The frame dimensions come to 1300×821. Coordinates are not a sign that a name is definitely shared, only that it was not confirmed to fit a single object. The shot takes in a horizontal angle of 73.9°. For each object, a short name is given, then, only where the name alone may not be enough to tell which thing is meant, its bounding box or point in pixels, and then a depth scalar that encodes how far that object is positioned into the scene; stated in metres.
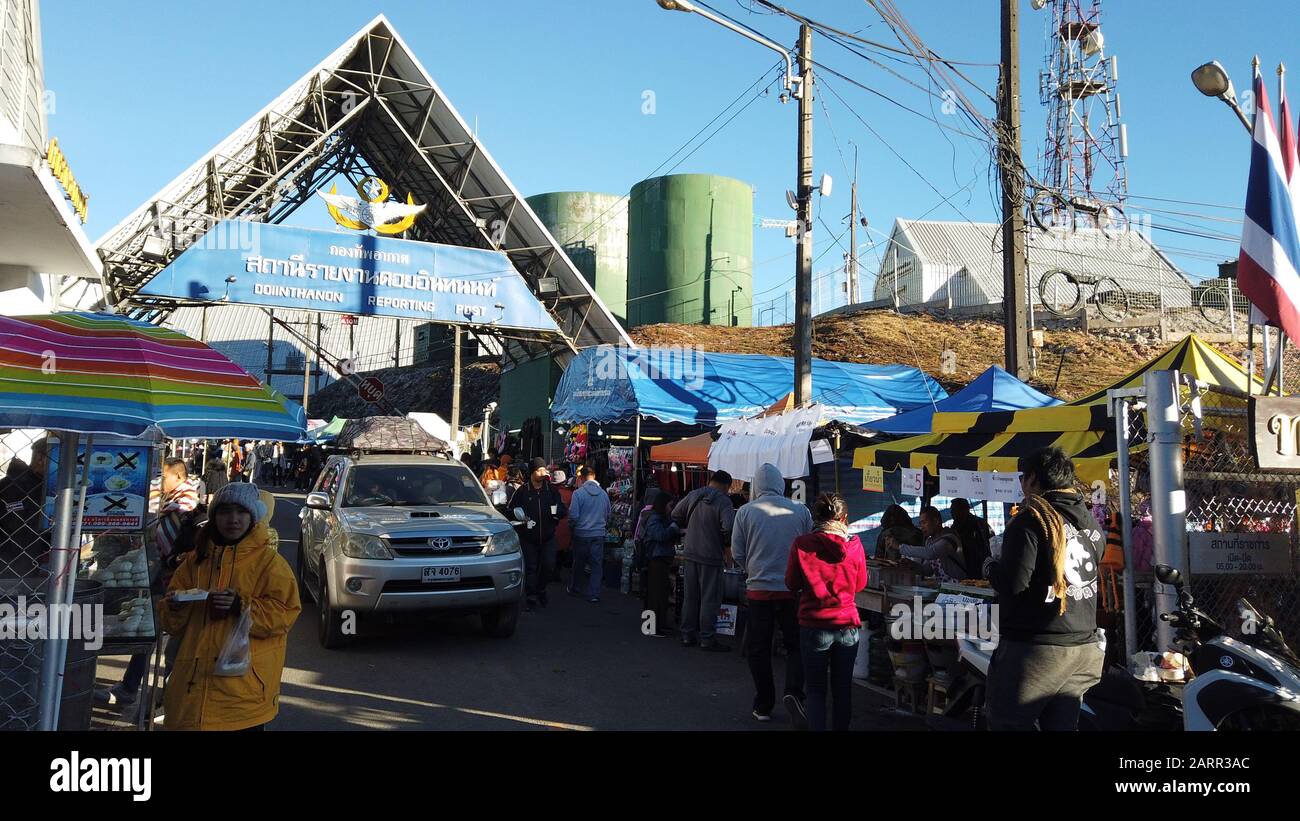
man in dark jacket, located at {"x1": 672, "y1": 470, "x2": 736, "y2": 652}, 9.60
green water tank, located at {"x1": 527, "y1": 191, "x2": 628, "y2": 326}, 36.06
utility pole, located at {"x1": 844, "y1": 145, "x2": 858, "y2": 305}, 21.78
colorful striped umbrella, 3.62
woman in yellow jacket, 3.87
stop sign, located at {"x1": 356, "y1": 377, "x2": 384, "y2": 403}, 23.19
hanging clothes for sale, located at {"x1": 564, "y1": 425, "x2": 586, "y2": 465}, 19.75
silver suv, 8.49
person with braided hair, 4.11
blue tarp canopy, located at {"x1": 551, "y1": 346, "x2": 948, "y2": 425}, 16.72
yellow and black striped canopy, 7.09
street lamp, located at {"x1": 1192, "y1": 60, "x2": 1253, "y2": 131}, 7.00
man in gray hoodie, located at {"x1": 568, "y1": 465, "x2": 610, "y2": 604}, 12.75
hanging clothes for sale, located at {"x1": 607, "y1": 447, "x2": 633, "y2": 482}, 16.44
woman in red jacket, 5.69
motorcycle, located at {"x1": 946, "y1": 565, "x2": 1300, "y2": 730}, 4.33
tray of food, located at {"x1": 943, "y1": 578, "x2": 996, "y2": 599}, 7.36
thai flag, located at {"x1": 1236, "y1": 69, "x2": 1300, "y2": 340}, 6.04
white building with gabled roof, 37.25
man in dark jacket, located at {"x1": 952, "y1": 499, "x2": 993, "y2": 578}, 9.48
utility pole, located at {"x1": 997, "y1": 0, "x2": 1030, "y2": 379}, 12.27
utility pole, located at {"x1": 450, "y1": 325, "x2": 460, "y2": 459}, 23.50
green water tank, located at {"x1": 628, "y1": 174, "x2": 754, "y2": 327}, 33.06
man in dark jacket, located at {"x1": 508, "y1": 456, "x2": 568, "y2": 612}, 11.74
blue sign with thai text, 19.14
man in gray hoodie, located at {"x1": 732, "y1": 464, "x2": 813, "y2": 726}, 6.72
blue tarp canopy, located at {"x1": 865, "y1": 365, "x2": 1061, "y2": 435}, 10.31
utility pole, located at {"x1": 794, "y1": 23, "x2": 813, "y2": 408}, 12.83
